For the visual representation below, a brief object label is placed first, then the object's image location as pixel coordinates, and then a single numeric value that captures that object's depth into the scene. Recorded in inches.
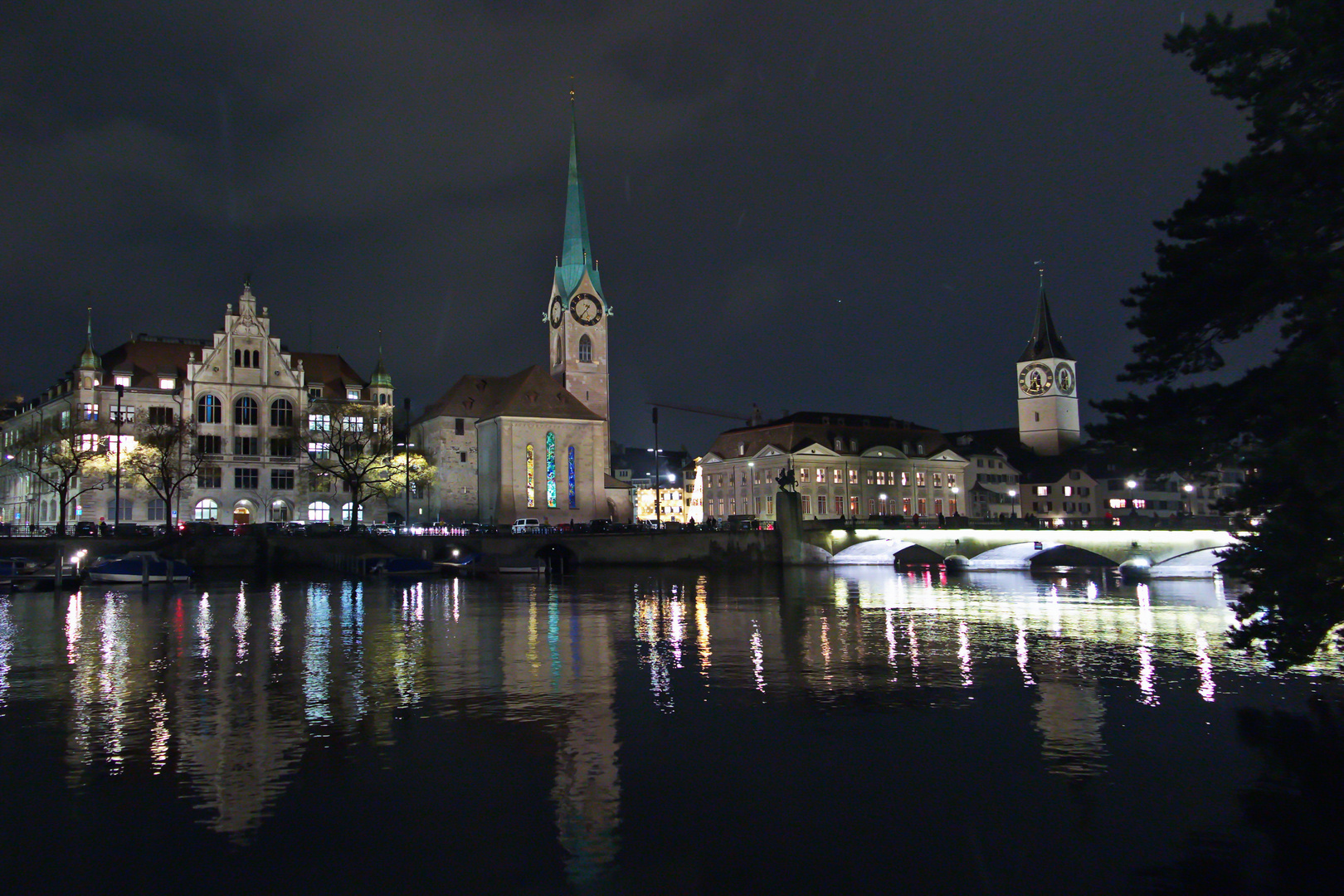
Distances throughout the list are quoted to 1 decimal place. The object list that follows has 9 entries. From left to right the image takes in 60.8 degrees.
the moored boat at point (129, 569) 2598.4
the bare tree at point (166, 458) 3228.3
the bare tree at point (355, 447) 3379.7
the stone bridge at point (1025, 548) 3036.4
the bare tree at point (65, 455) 3117.6
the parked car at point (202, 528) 3087.4
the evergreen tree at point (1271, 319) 658.2
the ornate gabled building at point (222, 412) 3641.7
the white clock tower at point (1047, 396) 7303.2
